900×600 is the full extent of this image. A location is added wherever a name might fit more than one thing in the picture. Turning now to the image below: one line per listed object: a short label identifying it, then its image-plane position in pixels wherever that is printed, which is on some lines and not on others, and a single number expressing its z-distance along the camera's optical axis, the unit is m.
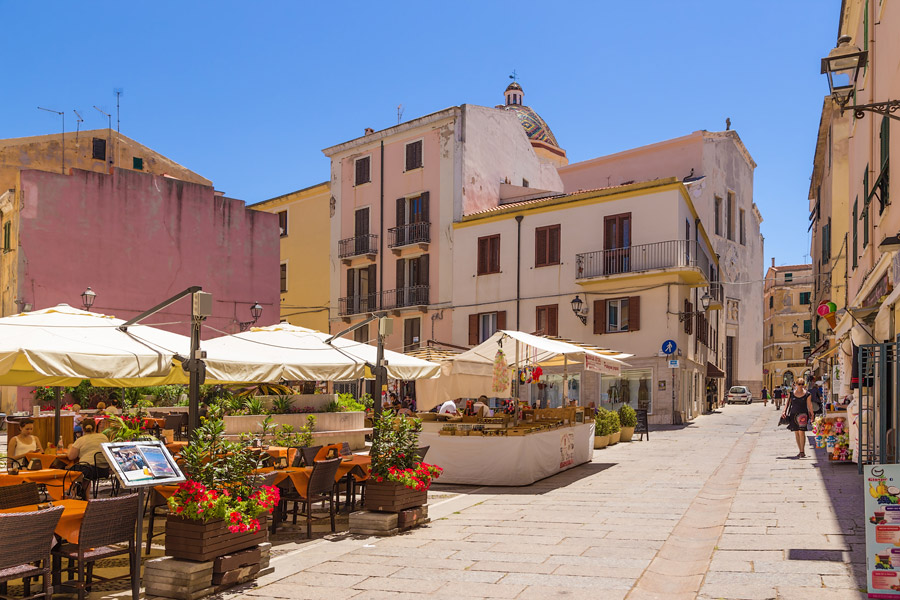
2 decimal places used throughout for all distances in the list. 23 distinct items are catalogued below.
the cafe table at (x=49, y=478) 8.14
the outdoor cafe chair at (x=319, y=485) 8.56
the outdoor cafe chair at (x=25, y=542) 5.07
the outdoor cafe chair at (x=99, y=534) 5.76
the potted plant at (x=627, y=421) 21.22
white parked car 45.00
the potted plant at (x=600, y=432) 19.39
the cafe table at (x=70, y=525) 5.86
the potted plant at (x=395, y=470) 8.85
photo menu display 5.64
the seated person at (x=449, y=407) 19.06
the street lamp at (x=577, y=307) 28.00
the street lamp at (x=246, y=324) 25.33
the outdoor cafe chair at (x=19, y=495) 6.36
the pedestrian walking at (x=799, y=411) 15.94
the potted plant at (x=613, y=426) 20.14
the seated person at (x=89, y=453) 9.81
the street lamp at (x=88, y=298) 17.95
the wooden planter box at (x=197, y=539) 6.30
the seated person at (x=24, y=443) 10.63
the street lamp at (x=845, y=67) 8.42
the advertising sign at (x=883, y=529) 5.72
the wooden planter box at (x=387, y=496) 8.80
